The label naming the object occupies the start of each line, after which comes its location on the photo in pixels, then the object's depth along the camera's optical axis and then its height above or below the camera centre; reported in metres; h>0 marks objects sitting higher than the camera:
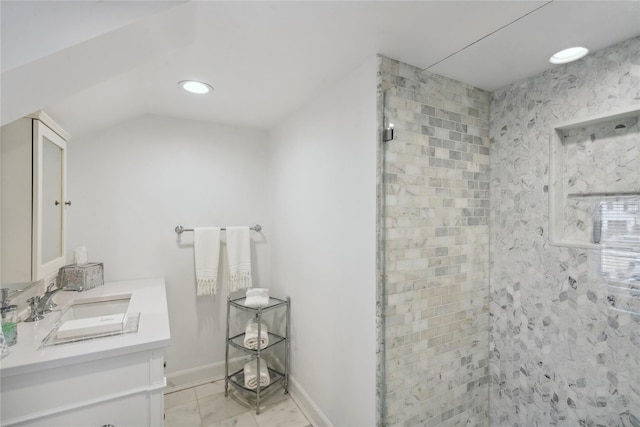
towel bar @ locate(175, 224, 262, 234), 2.28 -0.14
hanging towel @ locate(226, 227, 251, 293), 2.36 -0.37
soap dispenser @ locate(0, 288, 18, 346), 1.10 -0.44
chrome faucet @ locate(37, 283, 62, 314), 1.41 -0.46
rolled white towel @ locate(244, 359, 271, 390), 2.09 -1.20
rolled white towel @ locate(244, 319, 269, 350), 2.13 -0.94
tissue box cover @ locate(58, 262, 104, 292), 1.81 -0.41
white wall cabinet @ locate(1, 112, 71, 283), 1.14 +0.06
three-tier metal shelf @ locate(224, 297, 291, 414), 2.12 -1.08
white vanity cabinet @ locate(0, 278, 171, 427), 0.99 -0.63
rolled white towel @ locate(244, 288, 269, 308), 2.15 -0.66
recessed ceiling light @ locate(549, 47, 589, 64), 1.05 +0.59
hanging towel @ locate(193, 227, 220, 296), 2.27 -0.36
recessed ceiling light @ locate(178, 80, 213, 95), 1.66 +0.74
